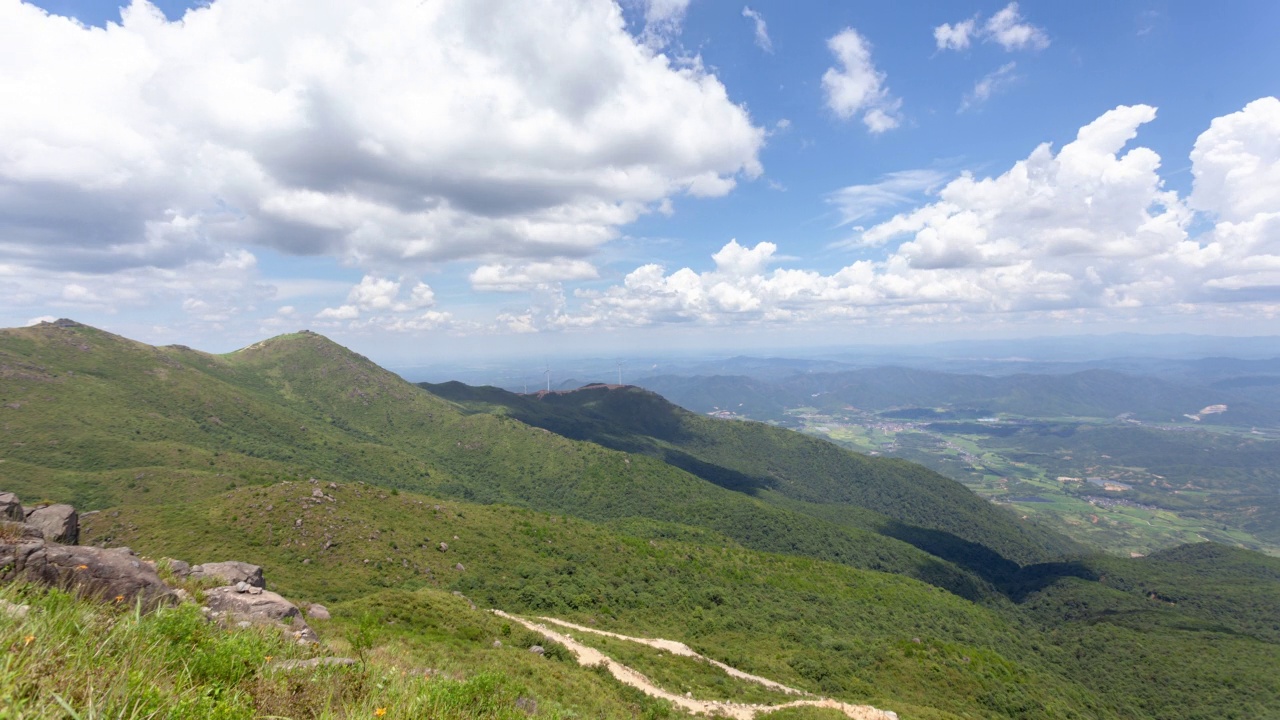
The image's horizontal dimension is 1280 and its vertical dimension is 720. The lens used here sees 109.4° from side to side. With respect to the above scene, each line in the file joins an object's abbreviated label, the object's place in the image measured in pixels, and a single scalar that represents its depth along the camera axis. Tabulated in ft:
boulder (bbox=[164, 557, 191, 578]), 67.92
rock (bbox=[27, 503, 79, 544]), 72.64
